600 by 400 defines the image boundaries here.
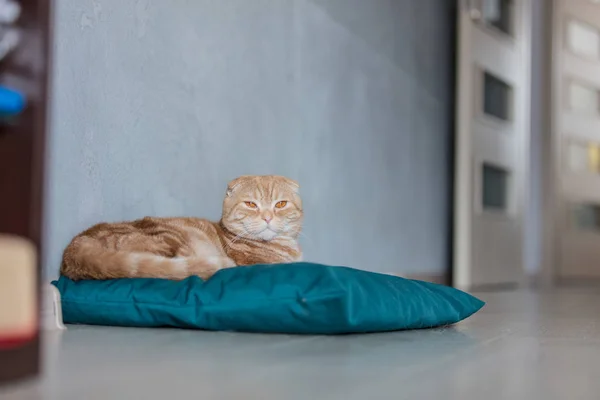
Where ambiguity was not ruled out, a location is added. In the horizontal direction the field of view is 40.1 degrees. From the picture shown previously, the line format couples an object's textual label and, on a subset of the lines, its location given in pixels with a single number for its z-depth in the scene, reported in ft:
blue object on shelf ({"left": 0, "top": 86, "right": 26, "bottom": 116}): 3.34
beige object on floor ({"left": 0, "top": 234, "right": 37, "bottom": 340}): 3.32
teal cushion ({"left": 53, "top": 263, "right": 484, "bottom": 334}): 6.23
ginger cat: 6.98
